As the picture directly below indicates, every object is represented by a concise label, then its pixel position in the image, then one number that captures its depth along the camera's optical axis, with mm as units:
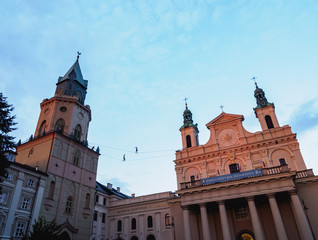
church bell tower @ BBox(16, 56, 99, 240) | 29031
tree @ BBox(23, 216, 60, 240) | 17875
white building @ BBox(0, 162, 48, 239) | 22953
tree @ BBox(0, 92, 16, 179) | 17062
